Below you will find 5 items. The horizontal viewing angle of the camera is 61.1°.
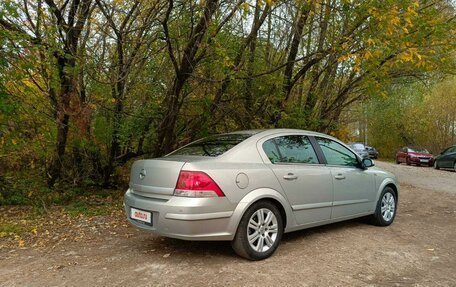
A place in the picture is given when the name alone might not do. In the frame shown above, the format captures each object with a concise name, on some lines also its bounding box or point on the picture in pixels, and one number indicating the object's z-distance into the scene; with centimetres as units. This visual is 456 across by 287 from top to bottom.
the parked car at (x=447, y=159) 2003
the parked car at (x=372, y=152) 3679
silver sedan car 394
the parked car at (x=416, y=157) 2531
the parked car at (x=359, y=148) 2782
